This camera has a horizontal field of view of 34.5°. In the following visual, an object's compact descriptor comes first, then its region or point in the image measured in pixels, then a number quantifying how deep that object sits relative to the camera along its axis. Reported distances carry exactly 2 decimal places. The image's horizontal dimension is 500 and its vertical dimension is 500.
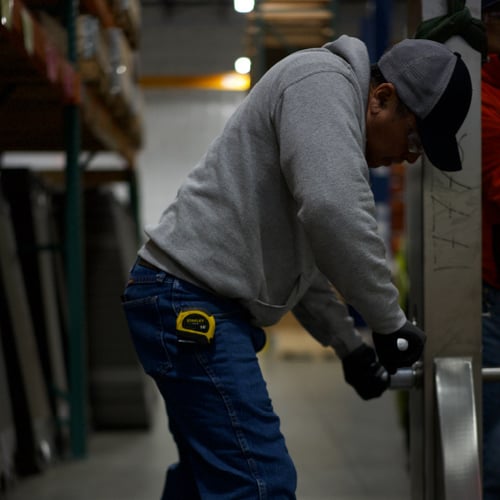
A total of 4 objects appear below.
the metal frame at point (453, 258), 1.78
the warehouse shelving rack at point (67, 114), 3.57
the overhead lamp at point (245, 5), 7.95
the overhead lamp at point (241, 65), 13.25
